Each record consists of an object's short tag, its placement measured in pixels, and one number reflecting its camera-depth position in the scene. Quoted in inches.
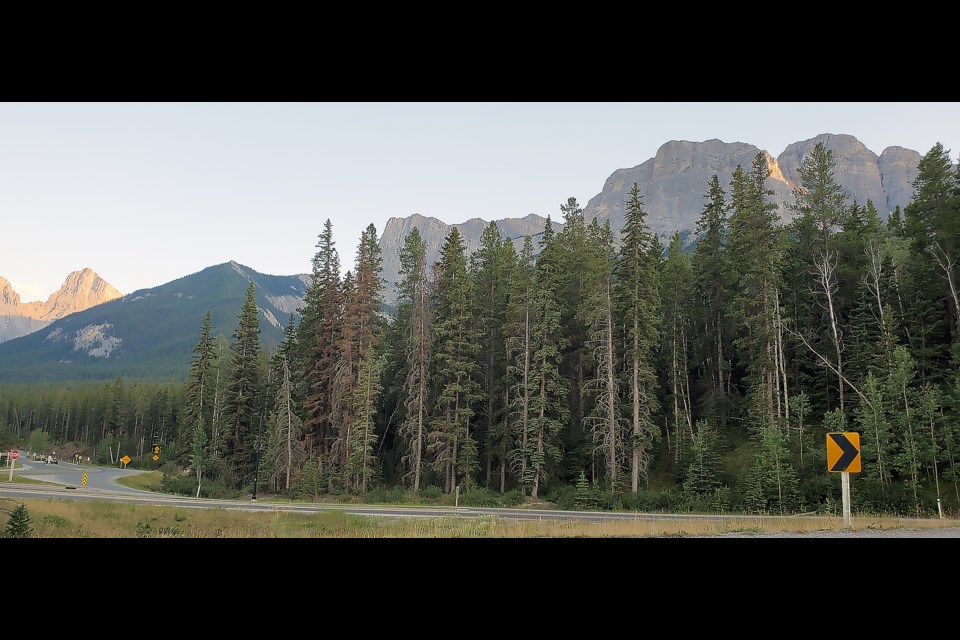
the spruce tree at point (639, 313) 1472.7
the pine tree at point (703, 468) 1331.2
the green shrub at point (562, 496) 1331.2
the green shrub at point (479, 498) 1381.6
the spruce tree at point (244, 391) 2084.2
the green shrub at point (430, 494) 1448.1
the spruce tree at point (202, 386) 2376.1
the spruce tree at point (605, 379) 1444.4
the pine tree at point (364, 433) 1617.9
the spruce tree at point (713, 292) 1715.1
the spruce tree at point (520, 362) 1523.1
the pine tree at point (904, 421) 1095.6
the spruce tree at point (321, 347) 1833.2
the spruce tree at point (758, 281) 1376.7
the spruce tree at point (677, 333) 1674.5
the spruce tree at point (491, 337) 1749.5
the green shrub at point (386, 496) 1467.8
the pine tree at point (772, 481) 1179.3
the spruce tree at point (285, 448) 1729.8
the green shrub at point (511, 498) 1389.0
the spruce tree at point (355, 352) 1679.4
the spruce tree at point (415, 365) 1628.9
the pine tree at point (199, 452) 1929.1
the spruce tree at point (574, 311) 1659.7
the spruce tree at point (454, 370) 1582.2
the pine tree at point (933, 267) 1381.6
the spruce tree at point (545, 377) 1496.1
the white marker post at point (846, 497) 475.6
